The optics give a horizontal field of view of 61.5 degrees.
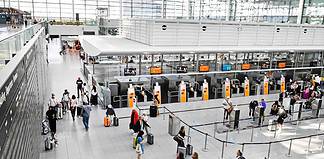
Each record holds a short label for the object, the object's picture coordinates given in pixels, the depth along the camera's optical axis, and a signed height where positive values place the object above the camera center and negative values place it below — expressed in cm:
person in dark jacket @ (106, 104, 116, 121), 1207 -325
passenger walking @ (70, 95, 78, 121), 1272 -319
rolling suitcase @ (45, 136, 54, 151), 956 -373
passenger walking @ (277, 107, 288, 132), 1240 -339
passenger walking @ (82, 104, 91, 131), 1146 -322
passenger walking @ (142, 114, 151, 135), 1123 -338
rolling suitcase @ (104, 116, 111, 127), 1206 -365
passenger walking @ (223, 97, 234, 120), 1356 -326
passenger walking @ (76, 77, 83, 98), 1663 -289
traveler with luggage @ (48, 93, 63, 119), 1234 -317
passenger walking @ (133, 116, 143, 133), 1074 -342
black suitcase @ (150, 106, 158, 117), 1378 -361
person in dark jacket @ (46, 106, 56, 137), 1038 -310
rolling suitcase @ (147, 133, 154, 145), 1048 -380
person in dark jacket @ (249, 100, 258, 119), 1418 -332
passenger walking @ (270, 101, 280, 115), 1361 -330
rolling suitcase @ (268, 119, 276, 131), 1266 -385
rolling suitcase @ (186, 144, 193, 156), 994 -395
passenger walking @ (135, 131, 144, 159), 896 -351
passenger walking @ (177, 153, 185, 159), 870 -367
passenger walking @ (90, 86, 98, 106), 1528 -330
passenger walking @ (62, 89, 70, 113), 1353 -317
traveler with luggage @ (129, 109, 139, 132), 1111 -324
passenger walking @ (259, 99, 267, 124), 1335 -336
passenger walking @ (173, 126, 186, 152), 925 -335
